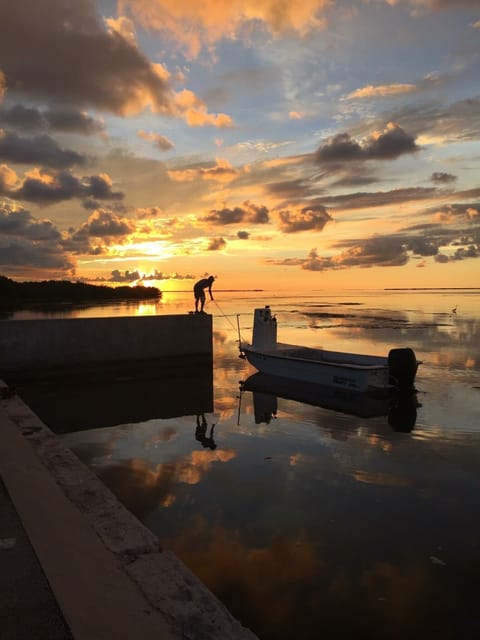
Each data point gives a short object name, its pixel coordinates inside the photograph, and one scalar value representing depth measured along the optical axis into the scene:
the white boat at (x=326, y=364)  15.67
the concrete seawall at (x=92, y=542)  3.48
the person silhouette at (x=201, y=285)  21.59
